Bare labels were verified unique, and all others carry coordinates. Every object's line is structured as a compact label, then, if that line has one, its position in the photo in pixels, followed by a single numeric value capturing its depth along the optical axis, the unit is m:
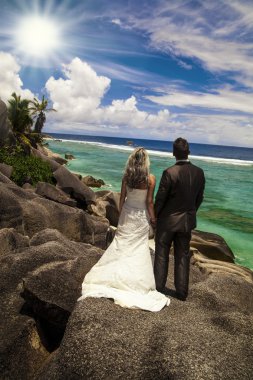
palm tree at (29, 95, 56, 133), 50.88
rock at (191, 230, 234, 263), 14.70
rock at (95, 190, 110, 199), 23.95
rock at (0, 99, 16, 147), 23.95
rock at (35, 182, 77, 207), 16.56
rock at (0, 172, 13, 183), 14.24
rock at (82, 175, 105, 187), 34.31
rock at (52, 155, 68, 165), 47.28
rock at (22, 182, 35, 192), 18.68
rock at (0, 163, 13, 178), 19.02
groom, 6.15
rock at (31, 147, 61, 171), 26.34
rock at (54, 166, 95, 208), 20.92
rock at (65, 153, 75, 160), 66.06
